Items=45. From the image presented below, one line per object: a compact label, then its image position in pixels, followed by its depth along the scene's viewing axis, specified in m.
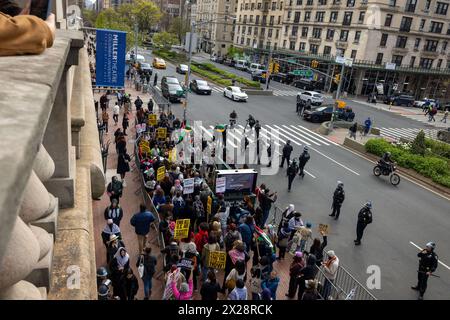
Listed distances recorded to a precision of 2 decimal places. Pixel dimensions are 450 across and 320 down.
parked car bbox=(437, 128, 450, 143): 35.41
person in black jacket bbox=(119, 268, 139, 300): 8.27
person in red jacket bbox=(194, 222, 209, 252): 10.38
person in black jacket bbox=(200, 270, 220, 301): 7.89
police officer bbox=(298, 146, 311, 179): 20.23
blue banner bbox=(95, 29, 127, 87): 18.97
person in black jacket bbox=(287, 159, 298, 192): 18.18
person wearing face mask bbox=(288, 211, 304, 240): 12.14
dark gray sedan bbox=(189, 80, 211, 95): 43.84
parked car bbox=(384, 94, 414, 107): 55.66
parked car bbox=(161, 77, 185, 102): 37.06
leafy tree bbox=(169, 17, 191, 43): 104.62
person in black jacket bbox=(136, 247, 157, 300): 8.91
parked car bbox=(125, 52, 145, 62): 59.06
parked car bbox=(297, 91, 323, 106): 44.83
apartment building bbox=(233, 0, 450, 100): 57.25
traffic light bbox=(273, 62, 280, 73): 50.03
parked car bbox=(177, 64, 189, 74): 59.64
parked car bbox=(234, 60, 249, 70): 75.65
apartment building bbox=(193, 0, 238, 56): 102.19
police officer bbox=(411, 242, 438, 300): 11.08
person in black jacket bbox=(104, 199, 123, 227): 10.59
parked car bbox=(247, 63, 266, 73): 67.62
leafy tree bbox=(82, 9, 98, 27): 92.26
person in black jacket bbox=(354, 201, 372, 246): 13.73
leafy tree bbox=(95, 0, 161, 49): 97.69
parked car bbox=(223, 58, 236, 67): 79.65
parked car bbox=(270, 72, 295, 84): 66.50
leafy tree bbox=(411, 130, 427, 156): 26.42
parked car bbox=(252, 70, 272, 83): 61.66
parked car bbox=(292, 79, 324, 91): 61.41
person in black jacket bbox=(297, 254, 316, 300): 9.45
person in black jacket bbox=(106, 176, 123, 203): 12.37
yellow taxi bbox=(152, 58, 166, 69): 62.60
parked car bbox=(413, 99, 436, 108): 56.76
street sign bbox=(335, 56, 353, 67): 35.34
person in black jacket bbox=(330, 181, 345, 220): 15.56
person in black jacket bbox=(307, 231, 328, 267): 10.59
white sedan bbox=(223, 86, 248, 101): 42.22
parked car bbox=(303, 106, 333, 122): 36.97
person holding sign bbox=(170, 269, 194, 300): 8.09
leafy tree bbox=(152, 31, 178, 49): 80.16
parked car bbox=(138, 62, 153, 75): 48.41
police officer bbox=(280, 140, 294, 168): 21.44
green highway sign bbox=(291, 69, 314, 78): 57.73
